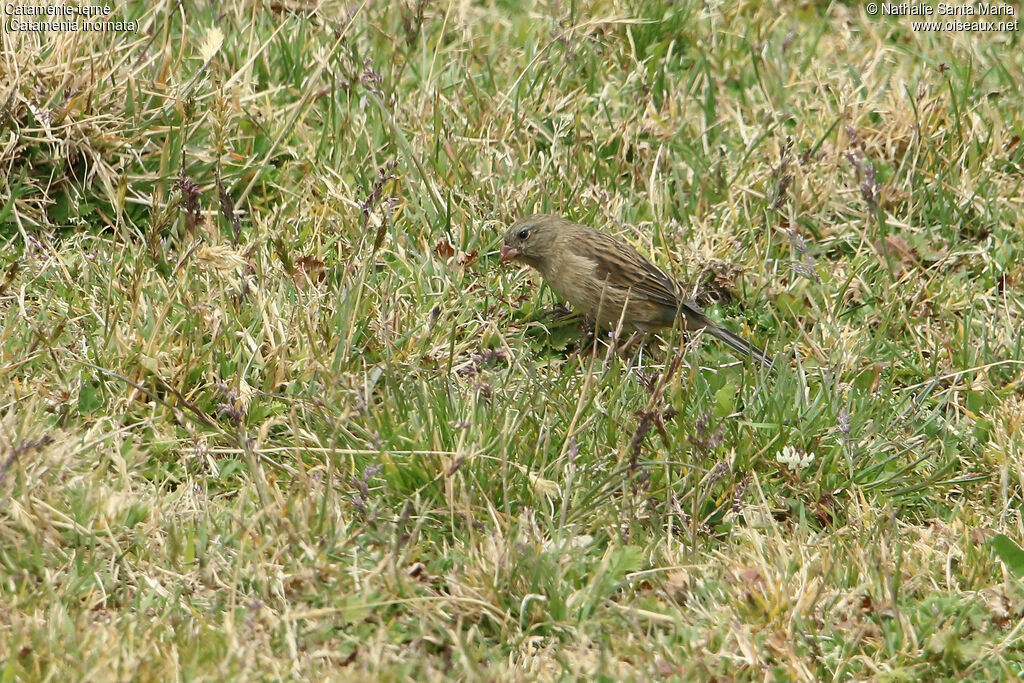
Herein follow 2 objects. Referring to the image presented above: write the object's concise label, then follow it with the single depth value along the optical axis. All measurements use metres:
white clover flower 9.20
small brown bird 11.45
